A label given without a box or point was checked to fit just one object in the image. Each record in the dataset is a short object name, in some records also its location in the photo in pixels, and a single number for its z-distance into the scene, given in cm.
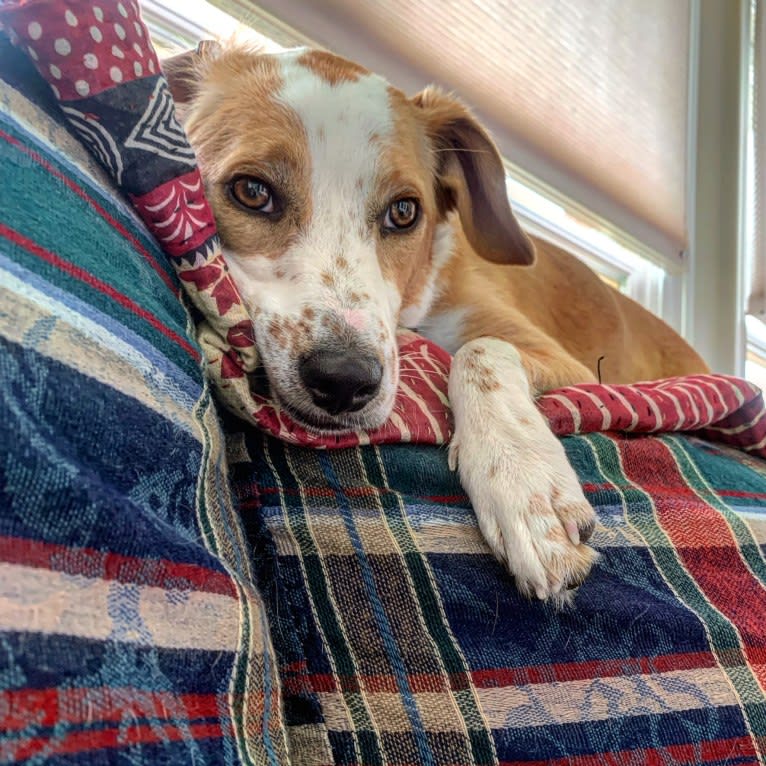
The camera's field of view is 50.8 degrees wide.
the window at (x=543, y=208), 48
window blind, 53
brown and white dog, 25
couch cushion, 12
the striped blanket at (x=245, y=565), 13
